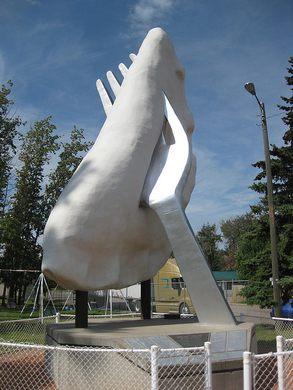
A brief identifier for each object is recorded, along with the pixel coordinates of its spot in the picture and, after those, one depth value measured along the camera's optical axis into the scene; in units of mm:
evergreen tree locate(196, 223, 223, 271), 60375
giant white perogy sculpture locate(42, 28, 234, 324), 8648
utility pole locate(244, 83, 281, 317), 14238
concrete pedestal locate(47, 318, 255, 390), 7176
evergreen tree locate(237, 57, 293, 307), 17766
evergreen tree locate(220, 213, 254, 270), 71625
